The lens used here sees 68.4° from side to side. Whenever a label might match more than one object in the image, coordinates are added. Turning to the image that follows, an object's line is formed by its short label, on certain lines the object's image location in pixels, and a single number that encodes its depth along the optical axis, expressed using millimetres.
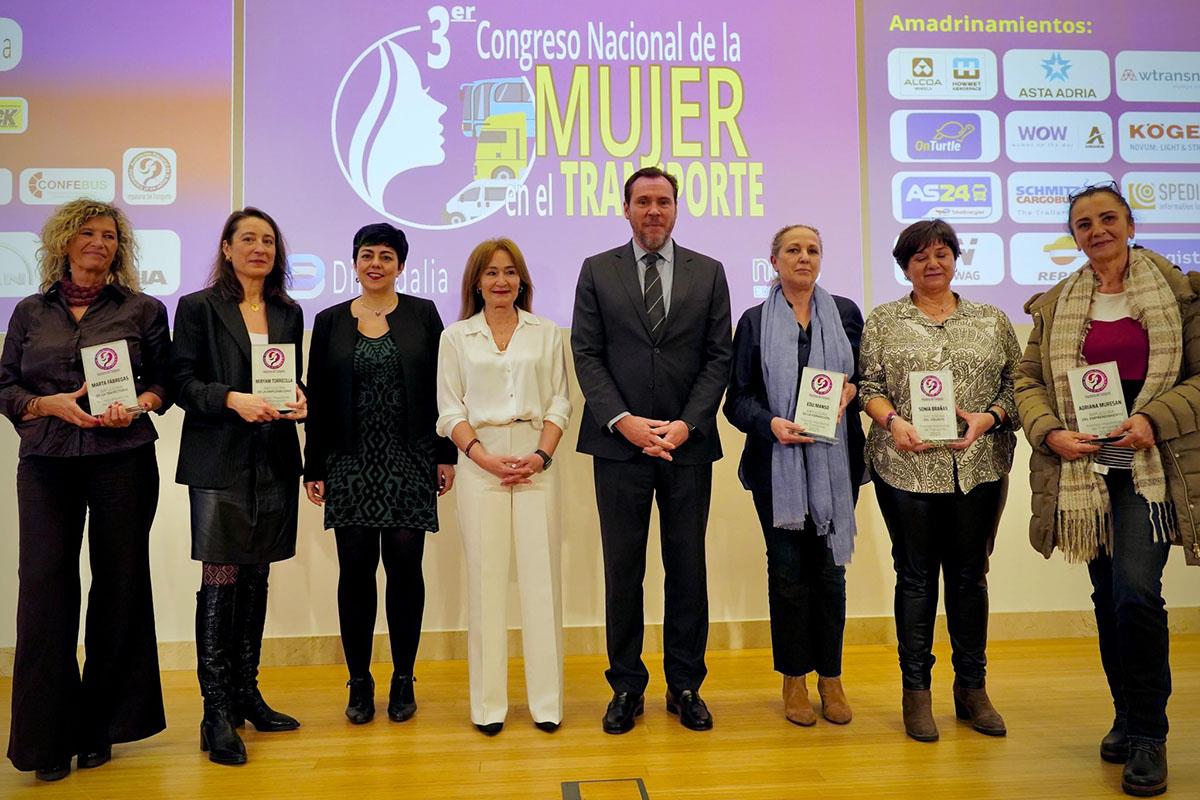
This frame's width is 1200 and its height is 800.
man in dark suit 2959
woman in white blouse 2961
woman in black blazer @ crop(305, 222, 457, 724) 3045
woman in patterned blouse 2773
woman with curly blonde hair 2582
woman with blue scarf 2939
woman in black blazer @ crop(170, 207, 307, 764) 2768
